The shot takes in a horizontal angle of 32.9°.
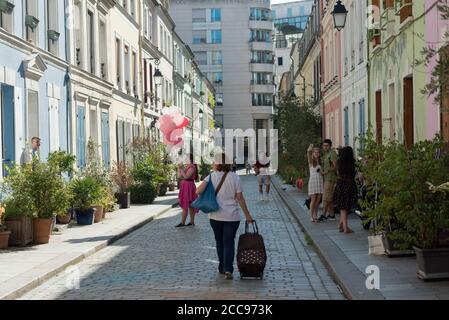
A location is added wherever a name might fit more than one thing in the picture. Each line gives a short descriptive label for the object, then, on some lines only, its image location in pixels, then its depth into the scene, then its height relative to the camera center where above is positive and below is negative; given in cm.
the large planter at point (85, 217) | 1775 -128
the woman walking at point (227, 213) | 988 -69
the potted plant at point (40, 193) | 1346 -53
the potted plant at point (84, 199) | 1772 -85
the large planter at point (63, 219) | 1722 -128
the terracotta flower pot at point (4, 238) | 1266 -124
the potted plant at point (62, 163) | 1432 +0
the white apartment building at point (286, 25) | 11388 +2172
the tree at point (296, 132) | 2953 +109
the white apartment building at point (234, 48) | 8731 +1282
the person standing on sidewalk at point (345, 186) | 1380 -51
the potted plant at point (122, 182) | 2350 -66
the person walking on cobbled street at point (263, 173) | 2688 -49
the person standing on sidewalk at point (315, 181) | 1678 -51
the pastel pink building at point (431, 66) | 1289 +164
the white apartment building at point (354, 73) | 2261 +277
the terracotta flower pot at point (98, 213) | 1838 -124
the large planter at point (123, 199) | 2346 -115
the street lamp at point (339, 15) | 1966 +369
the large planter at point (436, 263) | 871 -123
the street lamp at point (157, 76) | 3391 +380
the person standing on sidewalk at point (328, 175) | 1633 -37
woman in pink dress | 1712 -62
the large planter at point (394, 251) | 1088 -135
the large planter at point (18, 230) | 1305 -115
